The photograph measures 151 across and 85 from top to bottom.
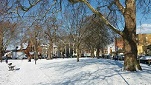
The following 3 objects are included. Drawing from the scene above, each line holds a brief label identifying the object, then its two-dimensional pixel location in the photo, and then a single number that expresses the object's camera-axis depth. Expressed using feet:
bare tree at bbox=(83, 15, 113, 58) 63.21
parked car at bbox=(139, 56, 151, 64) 65.81
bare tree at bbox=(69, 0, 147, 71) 27.46
